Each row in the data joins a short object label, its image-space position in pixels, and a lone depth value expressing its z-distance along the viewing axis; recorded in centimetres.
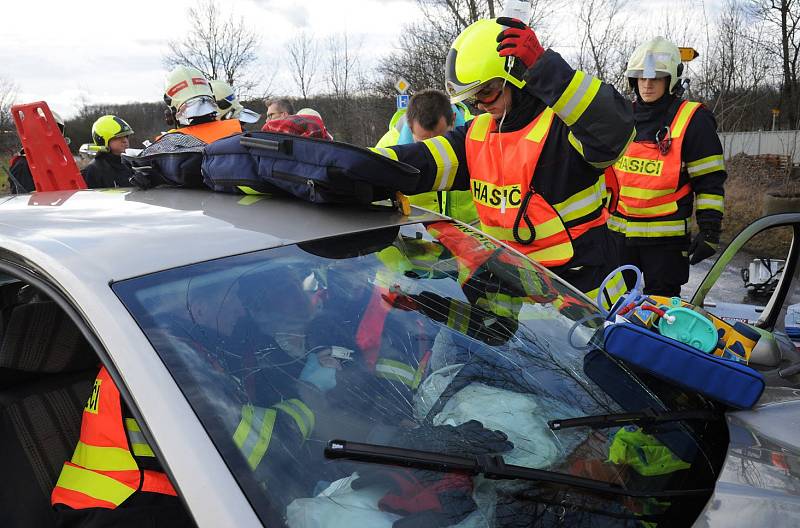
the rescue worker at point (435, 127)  356
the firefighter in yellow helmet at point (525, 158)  219
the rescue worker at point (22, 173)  564
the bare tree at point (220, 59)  2414
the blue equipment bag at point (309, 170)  167
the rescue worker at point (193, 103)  340
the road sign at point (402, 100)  772
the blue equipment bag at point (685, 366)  139
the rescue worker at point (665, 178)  370
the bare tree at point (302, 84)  2583
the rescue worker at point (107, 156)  528
